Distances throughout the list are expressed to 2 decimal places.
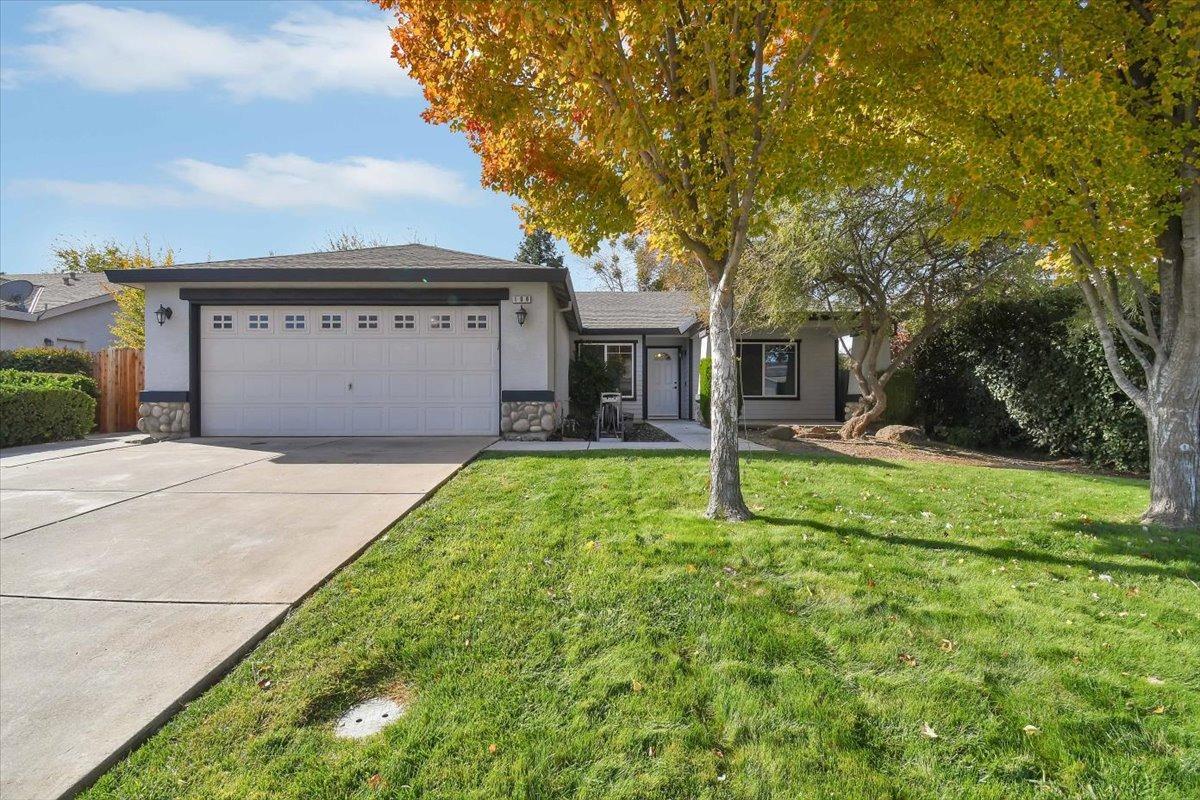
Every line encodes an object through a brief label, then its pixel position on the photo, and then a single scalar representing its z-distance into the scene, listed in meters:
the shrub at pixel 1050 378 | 8.38
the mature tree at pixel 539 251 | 38.41
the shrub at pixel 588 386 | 12.85
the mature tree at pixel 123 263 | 15.99
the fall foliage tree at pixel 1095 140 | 4.54
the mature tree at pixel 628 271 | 31.39
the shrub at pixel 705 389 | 13.21
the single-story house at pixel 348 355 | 10.20
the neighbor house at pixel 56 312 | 15.55
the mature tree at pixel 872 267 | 9.55
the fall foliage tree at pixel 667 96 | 4.22
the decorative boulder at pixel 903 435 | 10.66
